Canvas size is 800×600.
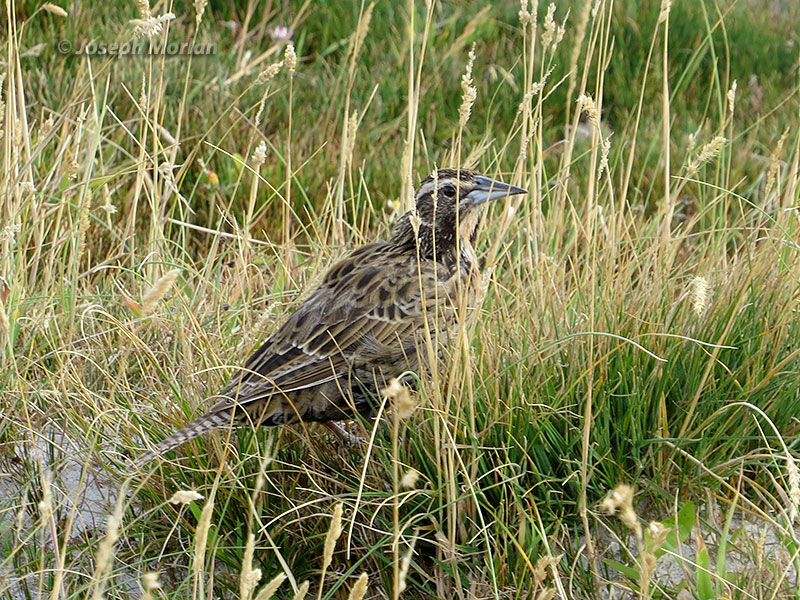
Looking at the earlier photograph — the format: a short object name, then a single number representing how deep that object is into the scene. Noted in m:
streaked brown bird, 7.40
